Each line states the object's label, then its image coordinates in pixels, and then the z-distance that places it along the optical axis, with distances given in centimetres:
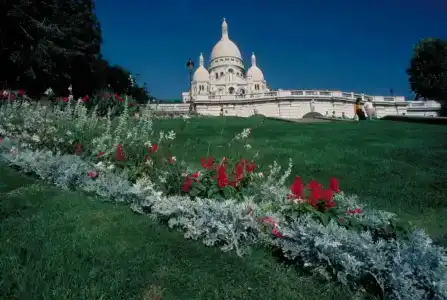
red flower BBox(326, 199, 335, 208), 462
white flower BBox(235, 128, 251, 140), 652
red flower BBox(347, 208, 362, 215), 465
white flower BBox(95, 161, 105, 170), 673
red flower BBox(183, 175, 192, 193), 547
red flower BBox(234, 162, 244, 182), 556
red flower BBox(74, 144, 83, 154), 786
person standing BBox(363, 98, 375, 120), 2612
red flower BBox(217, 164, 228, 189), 539
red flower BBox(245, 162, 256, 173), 590
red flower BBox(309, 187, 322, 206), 454
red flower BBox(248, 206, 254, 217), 446
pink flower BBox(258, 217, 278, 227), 435
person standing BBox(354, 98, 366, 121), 2556
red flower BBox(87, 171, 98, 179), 640
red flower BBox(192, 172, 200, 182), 560
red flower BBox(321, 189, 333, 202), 456
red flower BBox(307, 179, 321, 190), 459
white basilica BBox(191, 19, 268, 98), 9381
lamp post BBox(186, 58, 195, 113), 3466
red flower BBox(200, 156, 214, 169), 579
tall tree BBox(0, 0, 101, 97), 2377
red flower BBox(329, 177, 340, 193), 484
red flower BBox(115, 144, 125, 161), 697
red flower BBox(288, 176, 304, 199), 474
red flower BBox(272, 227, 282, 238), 412
